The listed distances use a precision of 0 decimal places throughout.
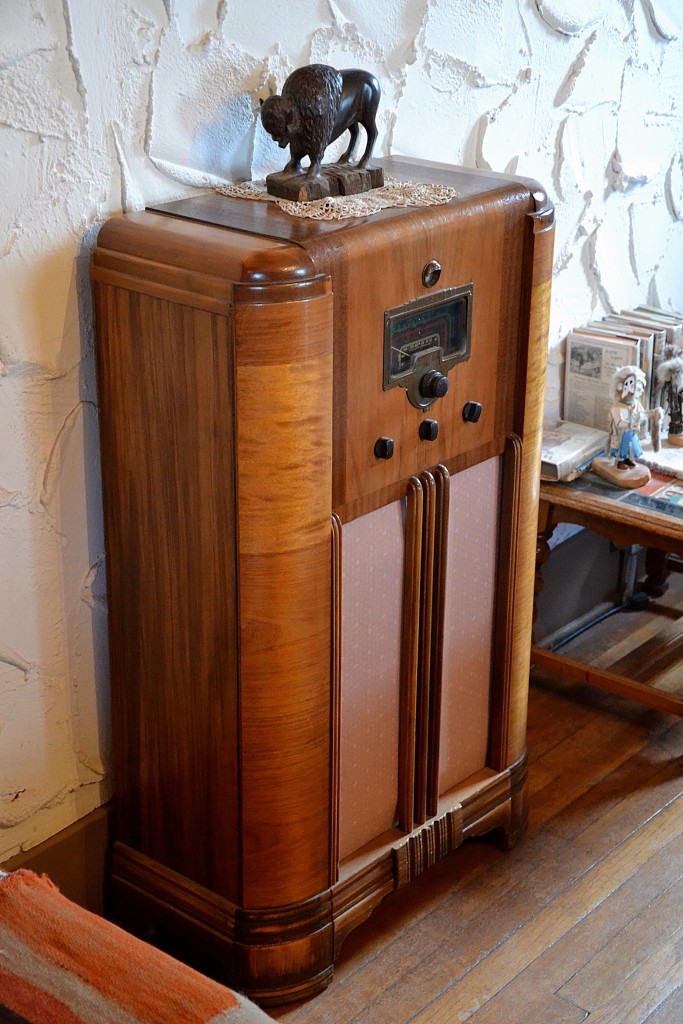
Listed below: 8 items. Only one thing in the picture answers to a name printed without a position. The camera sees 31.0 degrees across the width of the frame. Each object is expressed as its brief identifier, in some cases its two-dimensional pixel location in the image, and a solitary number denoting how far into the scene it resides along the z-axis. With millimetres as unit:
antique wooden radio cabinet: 1790
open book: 2898
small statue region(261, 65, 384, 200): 1915
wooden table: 2713
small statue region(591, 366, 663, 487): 2898
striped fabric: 1418
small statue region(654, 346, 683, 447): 3088
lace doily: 1882
